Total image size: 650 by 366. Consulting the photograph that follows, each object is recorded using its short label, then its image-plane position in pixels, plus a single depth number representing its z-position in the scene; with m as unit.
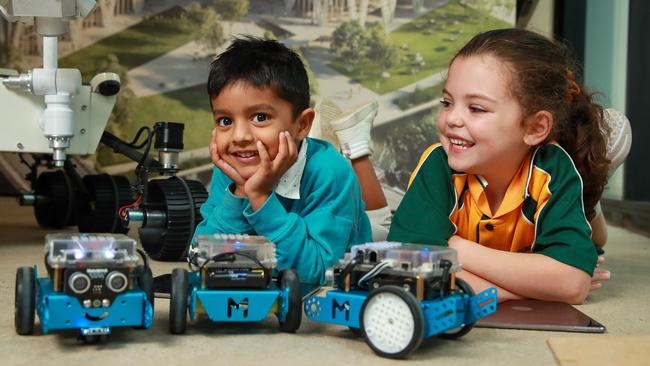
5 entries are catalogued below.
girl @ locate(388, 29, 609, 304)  1.31
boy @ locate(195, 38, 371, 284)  1.29
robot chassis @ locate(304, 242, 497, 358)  0.92
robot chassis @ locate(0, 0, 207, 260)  1.76
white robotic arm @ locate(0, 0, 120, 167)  1.73
